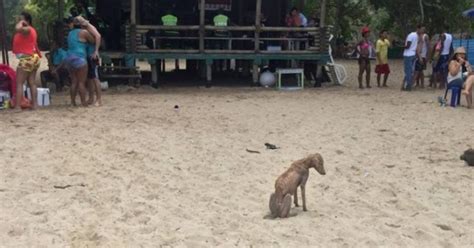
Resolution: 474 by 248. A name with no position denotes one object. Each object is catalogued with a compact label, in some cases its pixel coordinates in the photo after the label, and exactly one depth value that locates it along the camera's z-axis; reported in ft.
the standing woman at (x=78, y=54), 33.35
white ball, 50.96
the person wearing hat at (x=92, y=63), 33.65
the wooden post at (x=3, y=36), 38.39
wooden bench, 48.44
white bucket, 35.42
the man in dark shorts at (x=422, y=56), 48.24
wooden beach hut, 48.29
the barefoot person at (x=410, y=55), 47.47
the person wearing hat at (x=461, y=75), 37.50
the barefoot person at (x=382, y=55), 49.24
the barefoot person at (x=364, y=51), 48.50
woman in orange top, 31.55
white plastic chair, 54.65
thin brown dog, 16.07
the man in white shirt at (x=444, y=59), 49.55
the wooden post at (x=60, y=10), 53.57
